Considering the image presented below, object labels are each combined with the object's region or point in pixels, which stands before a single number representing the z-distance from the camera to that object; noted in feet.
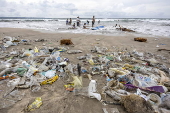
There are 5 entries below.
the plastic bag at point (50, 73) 7.94
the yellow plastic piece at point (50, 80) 7.12
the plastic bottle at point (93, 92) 5.80
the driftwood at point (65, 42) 17.81
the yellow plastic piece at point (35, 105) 5.08
